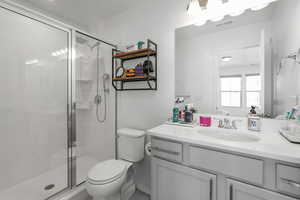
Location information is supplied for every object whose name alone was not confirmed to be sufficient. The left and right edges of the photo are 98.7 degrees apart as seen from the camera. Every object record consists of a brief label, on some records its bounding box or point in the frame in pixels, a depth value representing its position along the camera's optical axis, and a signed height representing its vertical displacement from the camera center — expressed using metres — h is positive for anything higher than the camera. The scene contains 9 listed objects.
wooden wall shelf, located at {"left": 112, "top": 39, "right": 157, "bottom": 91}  1.53 +0.52
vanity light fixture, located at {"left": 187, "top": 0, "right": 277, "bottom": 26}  1.13 +0.85
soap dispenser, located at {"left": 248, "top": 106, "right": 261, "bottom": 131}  1.07 -0.19
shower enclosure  1.40 -0.07
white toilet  1.11 -0.69
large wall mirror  1.02 +0.34
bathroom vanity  0.68 -0.42
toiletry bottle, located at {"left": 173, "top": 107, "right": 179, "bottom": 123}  1.36 -0.17
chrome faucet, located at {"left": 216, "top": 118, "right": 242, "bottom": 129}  1.18 -0.23
